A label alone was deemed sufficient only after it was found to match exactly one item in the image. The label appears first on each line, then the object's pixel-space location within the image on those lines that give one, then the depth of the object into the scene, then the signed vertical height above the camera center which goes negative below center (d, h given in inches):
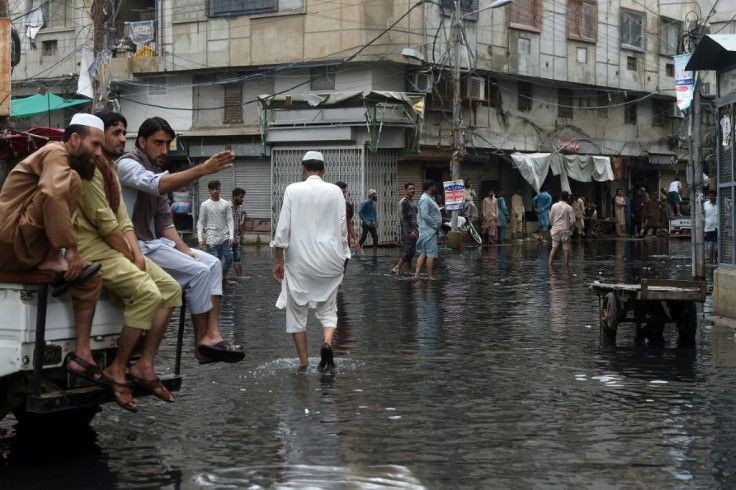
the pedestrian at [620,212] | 1804.9 +6.5
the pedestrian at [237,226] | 801.1 -5.3
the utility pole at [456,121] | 1364.4 +113.2
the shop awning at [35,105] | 1320.1 +135.3
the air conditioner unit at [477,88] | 1546.5 +169.7
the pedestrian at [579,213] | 1692.9 +4.9
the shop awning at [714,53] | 526.3 +74.7
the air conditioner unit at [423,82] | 1464.1 +168.8
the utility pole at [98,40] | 1051.3 +163.0
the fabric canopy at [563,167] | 1622.8 +71.4
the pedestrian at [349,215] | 1029.2 +2.5
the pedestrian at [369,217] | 1272.1 +0.8
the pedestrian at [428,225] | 824.9 -5.5
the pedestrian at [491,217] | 1541.6 -0.1
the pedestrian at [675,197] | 1891.9 +30.5
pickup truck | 257.1 -28.4
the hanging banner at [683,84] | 796.0 +89.7
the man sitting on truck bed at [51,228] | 258.1 -1.8
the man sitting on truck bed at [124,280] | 277.1 -14.6
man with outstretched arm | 308.2 -6.8
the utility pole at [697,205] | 801.6 +7.4
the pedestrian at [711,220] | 997.2 -3.8
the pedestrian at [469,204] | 1503.4 +16.8
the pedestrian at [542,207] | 1605.6 +13.2
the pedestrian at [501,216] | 1571.1 +1.2
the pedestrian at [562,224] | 999.6 -6.9
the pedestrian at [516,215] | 1654.8 +2.6
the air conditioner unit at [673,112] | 1982.0 +175.3
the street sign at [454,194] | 1317.1 +26.0
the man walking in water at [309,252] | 409.1 -11.8
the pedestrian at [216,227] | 765.9 -5.5
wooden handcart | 468.4 -37.7
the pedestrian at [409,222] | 884.0 -3.4
